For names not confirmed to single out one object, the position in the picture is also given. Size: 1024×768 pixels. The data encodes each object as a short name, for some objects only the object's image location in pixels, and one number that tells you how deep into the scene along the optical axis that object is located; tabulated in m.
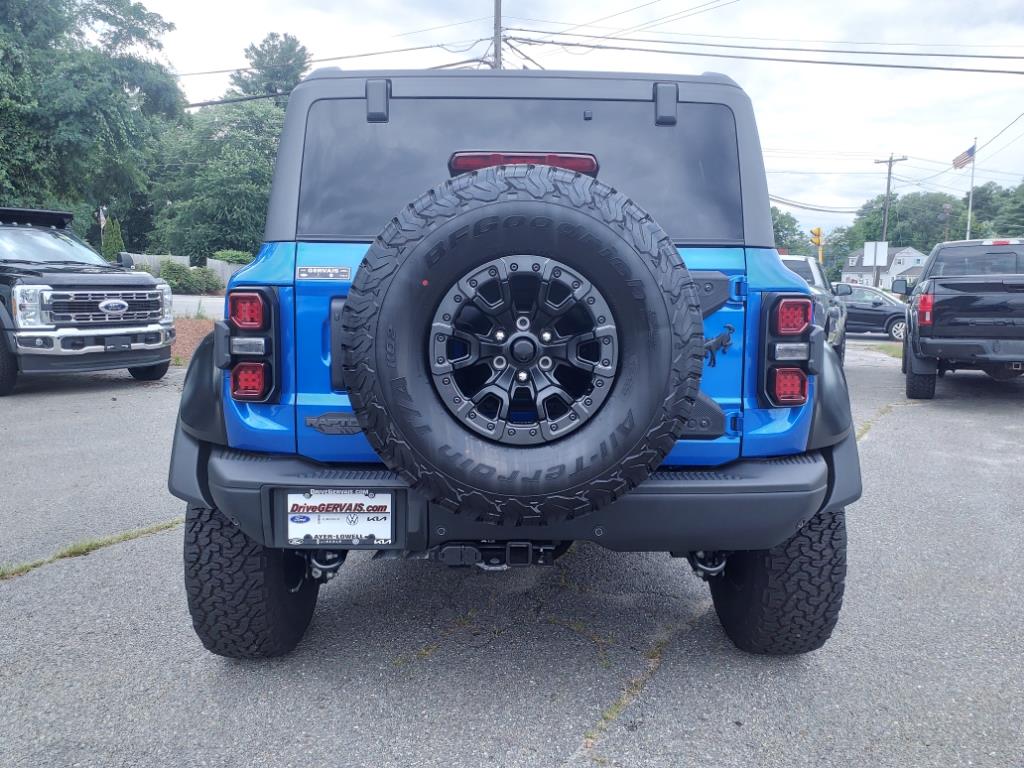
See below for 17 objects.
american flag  42.06
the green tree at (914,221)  115.62
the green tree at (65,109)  14.31
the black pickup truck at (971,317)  8.55
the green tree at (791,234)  132.62
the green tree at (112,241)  39.73
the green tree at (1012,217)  70.00
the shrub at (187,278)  31.41
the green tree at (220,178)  45.53
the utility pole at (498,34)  24.12
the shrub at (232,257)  40.59
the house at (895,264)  95.81
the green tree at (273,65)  62.78
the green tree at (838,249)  121.10
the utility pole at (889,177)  64.44
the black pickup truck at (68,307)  8.73
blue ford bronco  2.28
